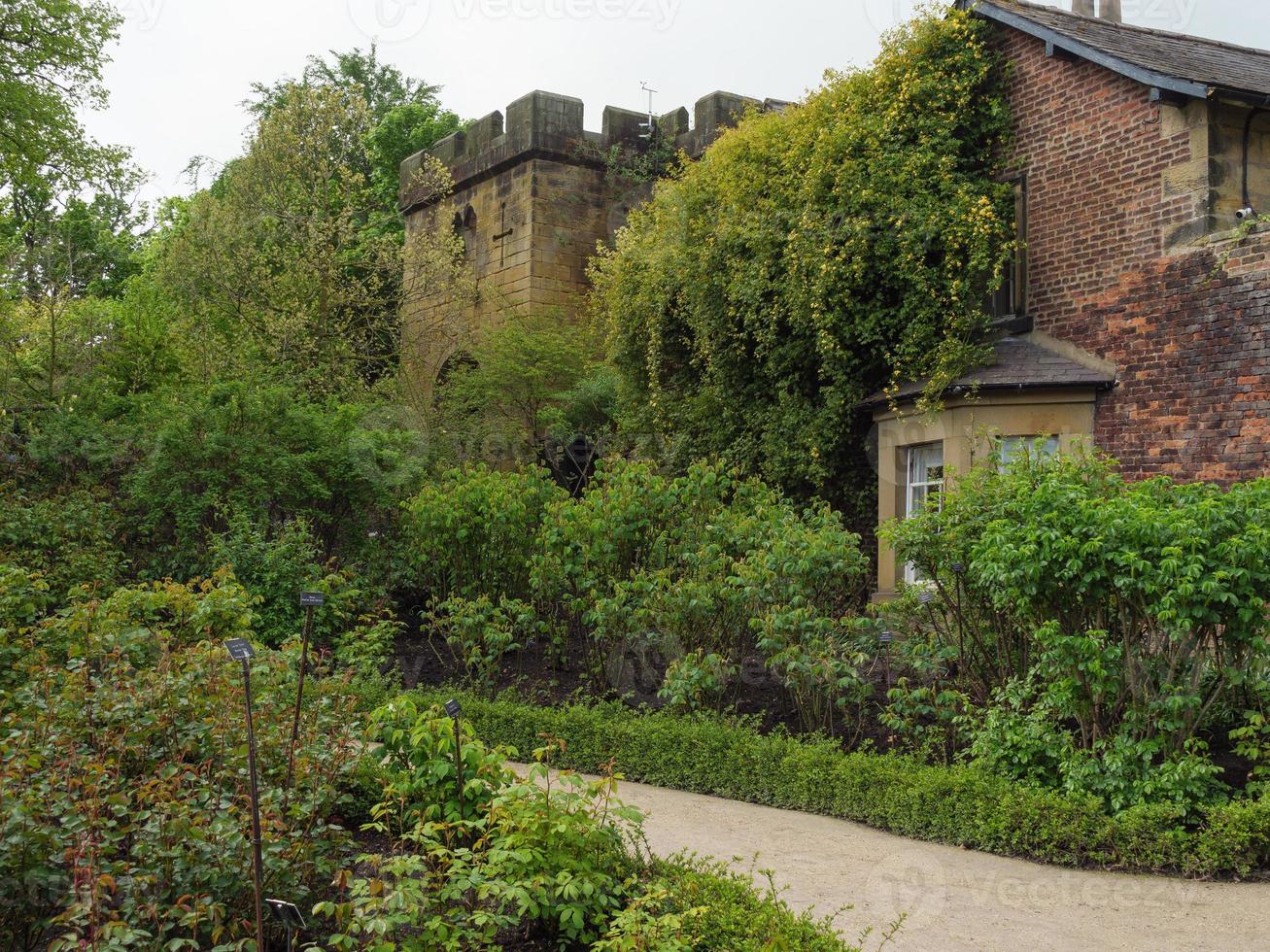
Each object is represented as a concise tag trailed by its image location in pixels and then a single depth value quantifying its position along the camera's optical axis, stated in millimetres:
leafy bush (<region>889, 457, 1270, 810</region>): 6871
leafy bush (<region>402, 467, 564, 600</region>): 11789
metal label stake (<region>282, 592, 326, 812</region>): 4891
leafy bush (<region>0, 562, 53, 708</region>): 7102
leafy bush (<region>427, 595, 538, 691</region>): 10477
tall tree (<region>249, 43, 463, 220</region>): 31750
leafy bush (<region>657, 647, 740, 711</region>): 9094
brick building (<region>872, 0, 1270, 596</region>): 11508
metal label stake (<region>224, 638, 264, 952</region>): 4129
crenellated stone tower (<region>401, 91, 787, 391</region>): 20938
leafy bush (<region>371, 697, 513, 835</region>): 5438
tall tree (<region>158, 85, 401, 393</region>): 21234
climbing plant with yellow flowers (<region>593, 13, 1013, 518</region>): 13336
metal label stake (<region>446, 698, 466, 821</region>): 4895
